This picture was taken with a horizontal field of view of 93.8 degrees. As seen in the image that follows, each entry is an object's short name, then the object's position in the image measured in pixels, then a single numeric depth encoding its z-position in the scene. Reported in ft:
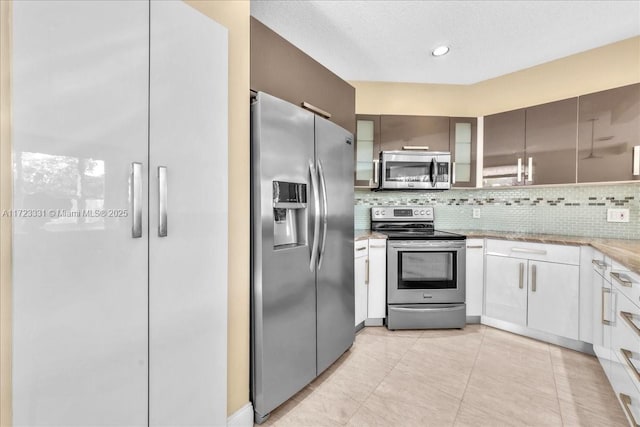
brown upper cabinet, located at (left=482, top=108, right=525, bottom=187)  9.48
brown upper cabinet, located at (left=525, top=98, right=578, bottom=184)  8.52
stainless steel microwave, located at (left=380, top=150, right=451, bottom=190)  10.19
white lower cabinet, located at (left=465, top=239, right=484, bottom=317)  9.41
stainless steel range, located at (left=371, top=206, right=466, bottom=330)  9.17
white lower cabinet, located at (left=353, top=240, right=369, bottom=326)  8.81
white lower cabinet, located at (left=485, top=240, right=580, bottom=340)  7.77
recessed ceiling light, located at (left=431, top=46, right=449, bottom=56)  8.72
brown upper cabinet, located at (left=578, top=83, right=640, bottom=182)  7.56
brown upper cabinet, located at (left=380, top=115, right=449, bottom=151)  10.49
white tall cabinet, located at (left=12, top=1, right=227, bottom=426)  2.75
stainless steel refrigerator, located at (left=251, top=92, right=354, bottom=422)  5.08
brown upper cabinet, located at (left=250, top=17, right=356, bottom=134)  5.48
